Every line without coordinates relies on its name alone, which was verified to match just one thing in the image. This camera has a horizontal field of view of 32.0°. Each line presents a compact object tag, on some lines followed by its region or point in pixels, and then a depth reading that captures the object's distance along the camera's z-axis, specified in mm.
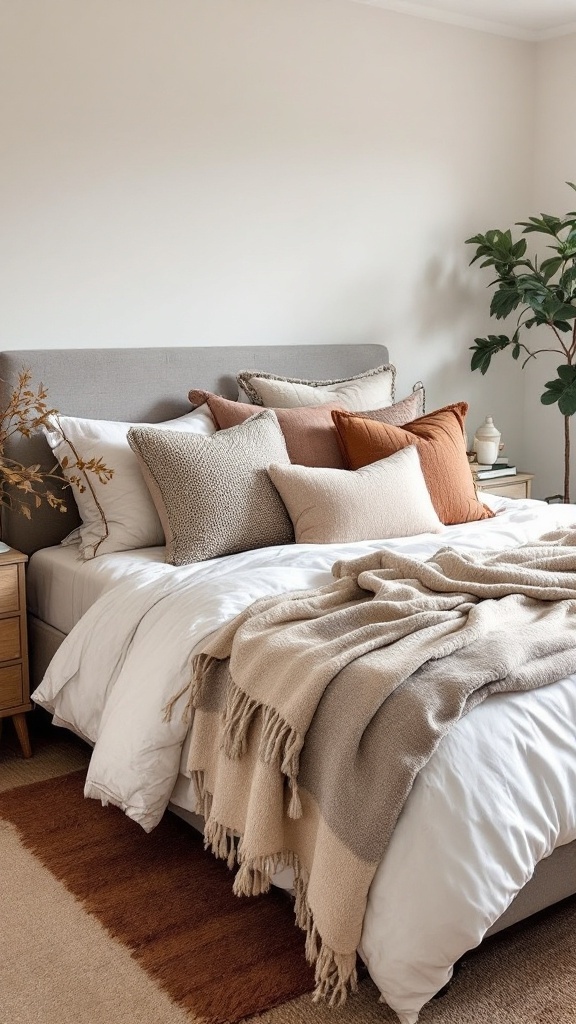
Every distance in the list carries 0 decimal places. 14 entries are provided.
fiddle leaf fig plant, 4438
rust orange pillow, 3471
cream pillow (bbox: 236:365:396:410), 3726
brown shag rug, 2043
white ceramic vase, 4629
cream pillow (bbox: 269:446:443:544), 3119
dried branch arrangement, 3061
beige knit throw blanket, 1842
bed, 1780
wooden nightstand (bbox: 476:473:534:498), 4539
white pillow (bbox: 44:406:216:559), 3186
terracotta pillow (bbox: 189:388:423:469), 3467
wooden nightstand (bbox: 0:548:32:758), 3020
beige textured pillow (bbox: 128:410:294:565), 2990
